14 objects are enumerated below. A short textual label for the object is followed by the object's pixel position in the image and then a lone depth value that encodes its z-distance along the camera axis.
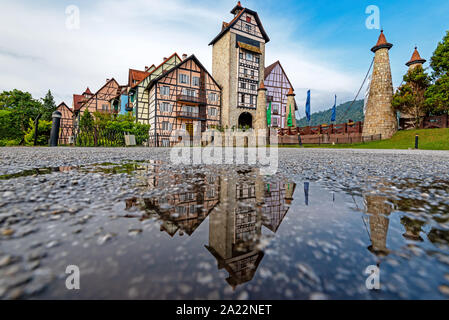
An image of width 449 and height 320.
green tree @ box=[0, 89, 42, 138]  33.12
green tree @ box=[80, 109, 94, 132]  24.26
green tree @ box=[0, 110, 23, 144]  31.55
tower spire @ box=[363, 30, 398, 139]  21.86
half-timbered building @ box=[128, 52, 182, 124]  27.91
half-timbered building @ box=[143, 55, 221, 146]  26.17
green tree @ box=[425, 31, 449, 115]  20.86
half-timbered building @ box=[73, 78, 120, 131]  33.44
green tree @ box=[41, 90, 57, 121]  37.48
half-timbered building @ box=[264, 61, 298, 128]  36.53
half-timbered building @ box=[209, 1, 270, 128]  29.00
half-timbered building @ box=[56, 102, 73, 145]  41.22
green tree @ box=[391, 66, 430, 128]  22.08
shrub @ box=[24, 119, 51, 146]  16.12
